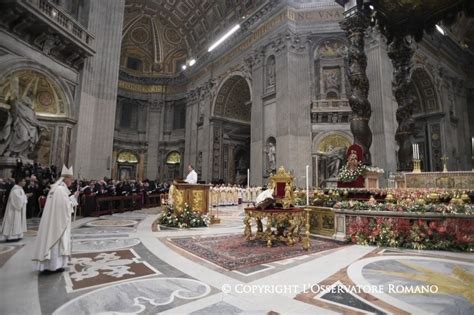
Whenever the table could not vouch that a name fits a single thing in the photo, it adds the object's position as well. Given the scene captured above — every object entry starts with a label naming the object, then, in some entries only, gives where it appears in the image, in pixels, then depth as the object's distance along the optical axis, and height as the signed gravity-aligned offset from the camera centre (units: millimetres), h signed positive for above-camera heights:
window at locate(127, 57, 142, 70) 28312 +13862
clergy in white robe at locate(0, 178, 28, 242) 4922 -669
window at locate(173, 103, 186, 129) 27828 +7814
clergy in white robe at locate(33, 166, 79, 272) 3090 -621
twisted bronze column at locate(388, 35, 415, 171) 7652 +2857
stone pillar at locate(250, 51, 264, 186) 16969 +4408
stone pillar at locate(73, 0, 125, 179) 12258 +4577
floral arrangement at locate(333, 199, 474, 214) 4547 -344
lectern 7340 -334
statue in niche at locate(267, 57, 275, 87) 16938 +7887
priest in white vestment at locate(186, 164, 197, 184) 7723 +242
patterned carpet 3633 -1084
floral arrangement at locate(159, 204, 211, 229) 7029 -938
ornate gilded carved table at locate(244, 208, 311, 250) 4664 -719
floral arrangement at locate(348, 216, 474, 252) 4367 -809
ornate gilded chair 5098 +4
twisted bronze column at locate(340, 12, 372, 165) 6945 +2946
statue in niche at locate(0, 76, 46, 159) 8797 +2051
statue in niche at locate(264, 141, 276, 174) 16125 +2073
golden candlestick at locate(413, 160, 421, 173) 7229 +673
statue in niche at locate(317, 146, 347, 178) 14188 +1709
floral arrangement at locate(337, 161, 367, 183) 6480 +399
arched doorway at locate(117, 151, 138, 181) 26562 +2129
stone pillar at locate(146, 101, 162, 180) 27125 +5178
